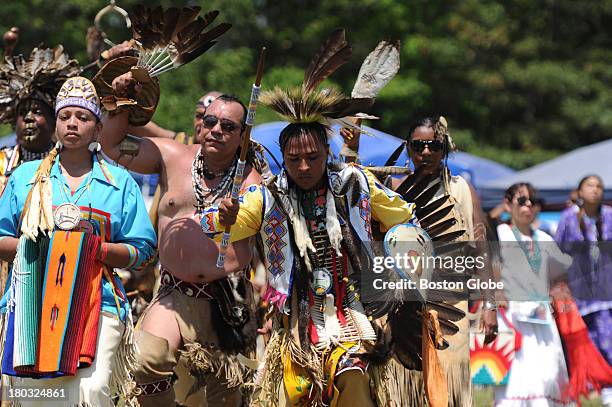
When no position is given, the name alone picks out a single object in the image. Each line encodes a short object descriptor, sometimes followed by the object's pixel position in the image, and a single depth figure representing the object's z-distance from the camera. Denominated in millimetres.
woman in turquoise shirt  9320
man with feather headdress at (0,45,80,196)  13234
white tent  27016
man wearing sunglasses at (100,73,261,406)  11453
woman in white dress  14430
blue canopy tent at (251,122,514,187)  20547
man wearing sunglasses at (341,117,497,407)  12578
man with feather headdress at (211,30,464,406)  10000
